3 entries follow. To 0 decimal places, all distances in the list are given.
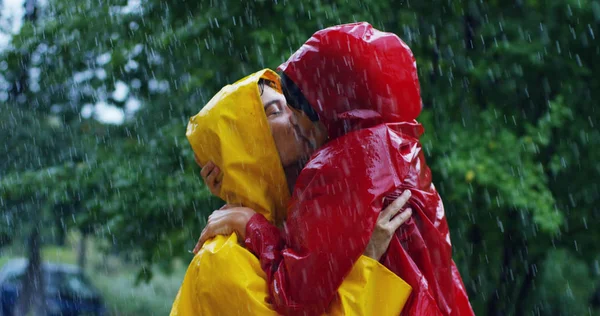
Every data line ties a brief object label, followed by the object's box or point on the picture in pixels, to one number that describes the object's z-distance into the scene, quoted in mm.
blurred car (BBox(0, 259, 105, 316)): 13281
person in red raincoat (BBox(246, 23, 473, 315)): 2115
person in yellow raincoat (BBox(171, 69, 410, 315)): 2193
